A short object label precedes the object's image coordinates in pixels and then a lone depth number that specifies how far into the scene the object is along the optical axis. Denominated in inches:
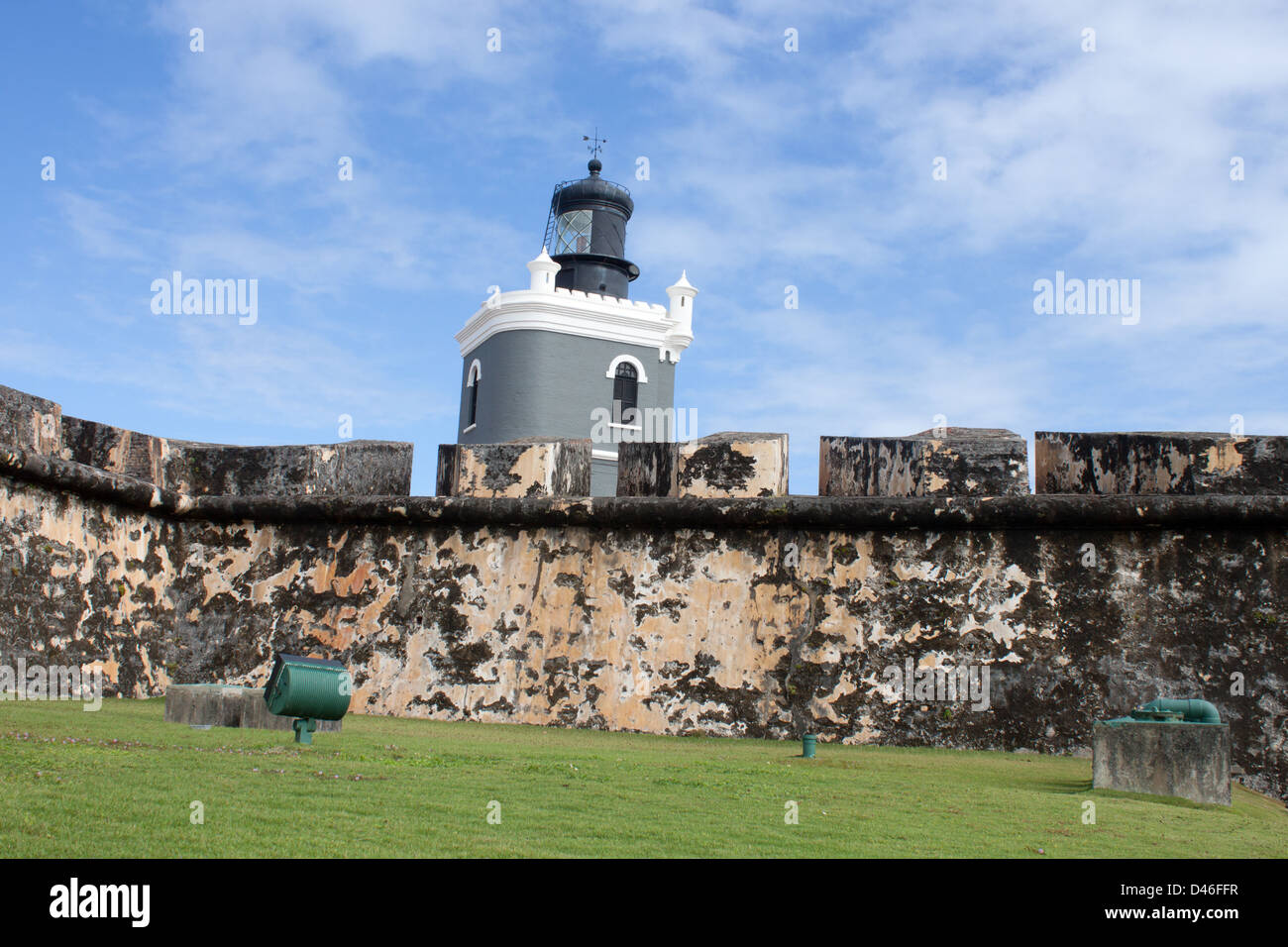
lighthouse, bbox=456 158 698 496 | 1483.8
